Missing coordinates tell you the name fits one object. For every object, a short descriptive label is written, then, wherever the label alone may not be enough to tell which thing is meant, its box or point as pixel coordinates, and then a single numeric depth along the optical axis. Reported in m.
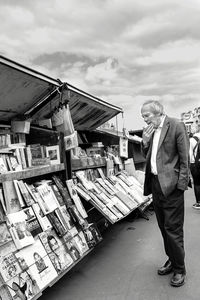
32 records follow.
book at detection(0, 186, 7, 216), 2.95
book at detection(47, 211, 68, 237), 3.33
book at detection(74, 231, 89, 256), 3.58
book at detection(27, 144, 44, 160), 3.68
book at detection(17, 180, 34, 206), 3.14
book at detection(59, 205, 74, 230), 3.55
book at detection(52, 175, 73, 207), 3.73
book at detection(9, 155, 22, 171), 3.37
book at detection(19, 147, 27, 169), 3.55
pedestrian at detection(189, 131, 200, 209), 6.21
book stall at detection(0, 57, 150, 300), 2.80
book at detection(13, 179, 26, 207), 3.08
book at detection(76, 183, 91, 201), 3.98
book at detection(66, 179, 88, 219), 3.82
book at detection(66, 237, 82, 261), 3.40
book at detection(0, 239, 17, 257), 2.65
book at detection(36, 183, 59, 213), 3.39
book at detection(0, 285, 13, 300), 2.45
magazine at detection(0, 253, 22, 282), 2.55
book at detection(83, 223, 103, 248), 3.78
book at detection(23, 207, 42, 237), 3.05
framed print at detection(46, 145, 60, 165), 3.96
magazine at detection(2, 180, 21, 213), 3.00
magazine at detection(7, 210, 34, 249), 2.79
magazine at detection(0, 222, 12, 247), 2.70
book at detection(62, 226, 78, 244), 3.42
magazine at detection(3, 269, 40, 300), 2.54
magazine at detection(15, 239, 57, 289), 2.81
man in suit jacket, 3.03
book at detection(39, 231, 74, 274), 3.11
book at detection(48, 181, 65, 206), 3.62
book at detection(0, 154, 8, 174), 3.11
